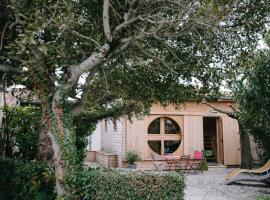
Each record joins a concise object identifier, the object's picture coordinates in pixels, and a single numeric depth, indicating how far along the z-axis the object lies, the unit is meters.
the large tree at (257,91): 9.83
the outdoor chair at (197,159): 18.97
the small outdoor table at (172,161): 18.00
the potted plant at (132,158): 18.28
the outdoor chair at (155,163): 17.57
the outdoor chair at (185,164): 18.09
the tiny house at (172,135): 18.92
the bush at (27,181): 7.85
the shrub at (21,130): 11.73
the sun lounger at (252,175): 12.99
